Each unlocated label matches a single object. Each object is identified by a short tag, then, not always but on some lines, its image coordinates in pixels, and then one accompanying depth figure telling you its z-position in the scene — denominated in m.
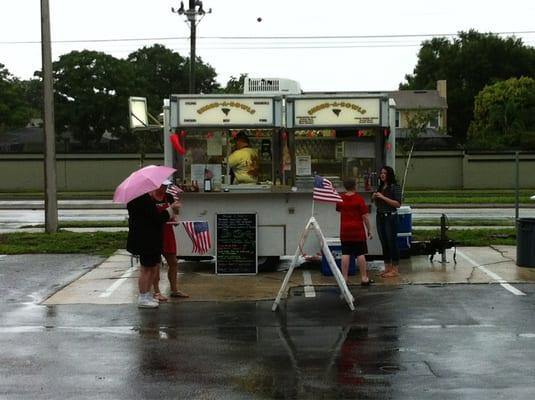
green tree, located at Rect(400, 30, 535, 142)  76.69
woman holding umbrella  9.77
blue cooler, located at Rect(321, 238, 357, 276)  12.42
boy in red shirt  11.01
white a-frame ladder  9.60
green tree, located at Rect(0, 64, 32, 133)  70.00
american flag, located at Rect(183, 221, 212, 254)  11.88
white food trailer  12.82
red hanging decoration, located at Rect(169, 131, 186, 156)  12.97
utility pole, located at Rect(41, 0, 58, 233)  18.17
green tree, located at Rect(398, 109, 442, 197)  24.94
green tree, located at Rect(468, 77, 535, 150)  53.91
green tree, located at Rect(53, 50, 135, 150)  66.00
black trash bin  12.32
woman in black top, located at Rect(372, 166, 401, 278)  11.79
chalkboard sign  12.61
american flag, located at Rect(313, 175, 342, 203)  10.58
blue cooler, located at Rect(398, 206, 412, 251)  13.18
